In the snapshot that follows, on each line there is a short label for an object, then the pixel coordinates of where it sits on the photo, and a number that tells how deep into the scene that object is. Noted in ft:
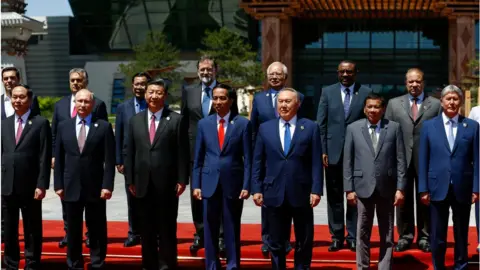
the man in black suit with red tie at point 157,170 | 47.16
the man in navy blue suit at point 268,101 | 49.29
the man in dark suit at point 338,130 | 51.62
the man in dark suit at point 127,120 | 54.54
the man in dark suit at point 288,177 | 45.19
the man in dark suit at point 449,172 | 45.42
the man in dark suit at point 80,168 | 48.16
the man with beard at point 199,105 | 52.21
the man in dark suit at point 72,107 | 52.29
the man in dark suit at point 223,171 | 46.57
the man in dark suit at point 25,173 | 49.06
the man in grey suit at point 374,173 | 45.65
